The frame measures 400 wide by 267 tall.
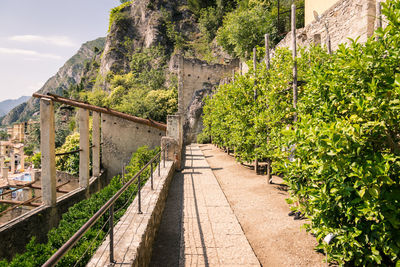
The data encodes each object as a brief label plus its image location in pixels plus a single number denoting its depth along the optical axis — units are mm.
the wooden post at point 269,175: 7703
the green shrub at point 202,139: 23016
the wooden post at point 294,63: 6005
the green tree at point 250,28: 20734
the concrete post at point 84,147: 12711
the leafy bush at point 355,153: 2281
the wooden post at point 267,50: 7927
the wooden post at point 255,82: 8943
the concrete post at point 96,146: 14477
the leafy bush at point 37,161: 30925
